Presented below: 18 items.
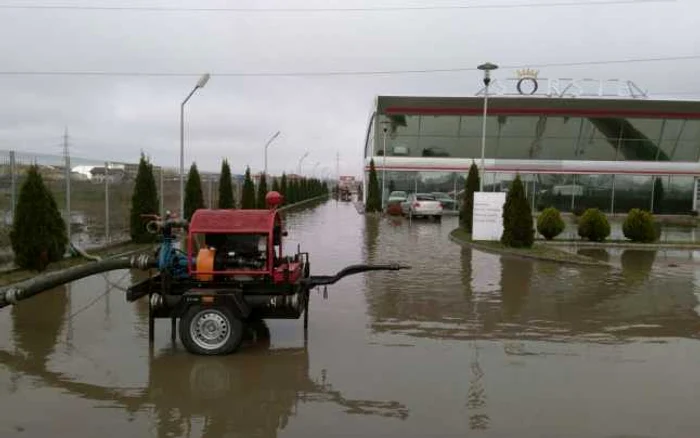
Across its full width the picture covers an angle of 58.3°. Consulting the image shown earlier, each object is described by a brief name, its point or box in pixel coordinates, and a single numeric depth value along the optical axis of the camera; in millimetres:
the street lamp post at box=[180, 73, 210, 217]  20469
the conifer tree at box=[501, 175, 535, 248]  17969
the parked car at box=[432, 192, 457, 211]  38375
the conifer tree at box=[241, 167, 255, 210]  29983
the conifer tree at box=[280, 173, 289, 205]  43197
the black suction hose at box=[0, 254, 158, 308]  7379
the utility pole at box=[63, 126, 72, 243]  14578
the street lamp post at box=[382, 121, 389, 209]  39062
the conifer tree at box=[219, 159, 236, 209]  27188
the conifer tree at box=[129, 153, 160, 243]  17531
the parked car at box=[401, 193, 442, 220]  31938
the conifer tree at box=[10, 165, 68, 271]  11852
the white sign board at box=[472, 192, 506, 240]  19828
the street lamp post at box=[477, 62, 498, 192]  20438
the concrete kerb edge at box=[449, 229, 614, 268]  15375
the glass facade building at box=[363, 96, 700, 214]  39500
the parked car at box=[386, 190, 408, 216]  35781
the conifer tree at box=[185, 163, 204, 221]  22609
